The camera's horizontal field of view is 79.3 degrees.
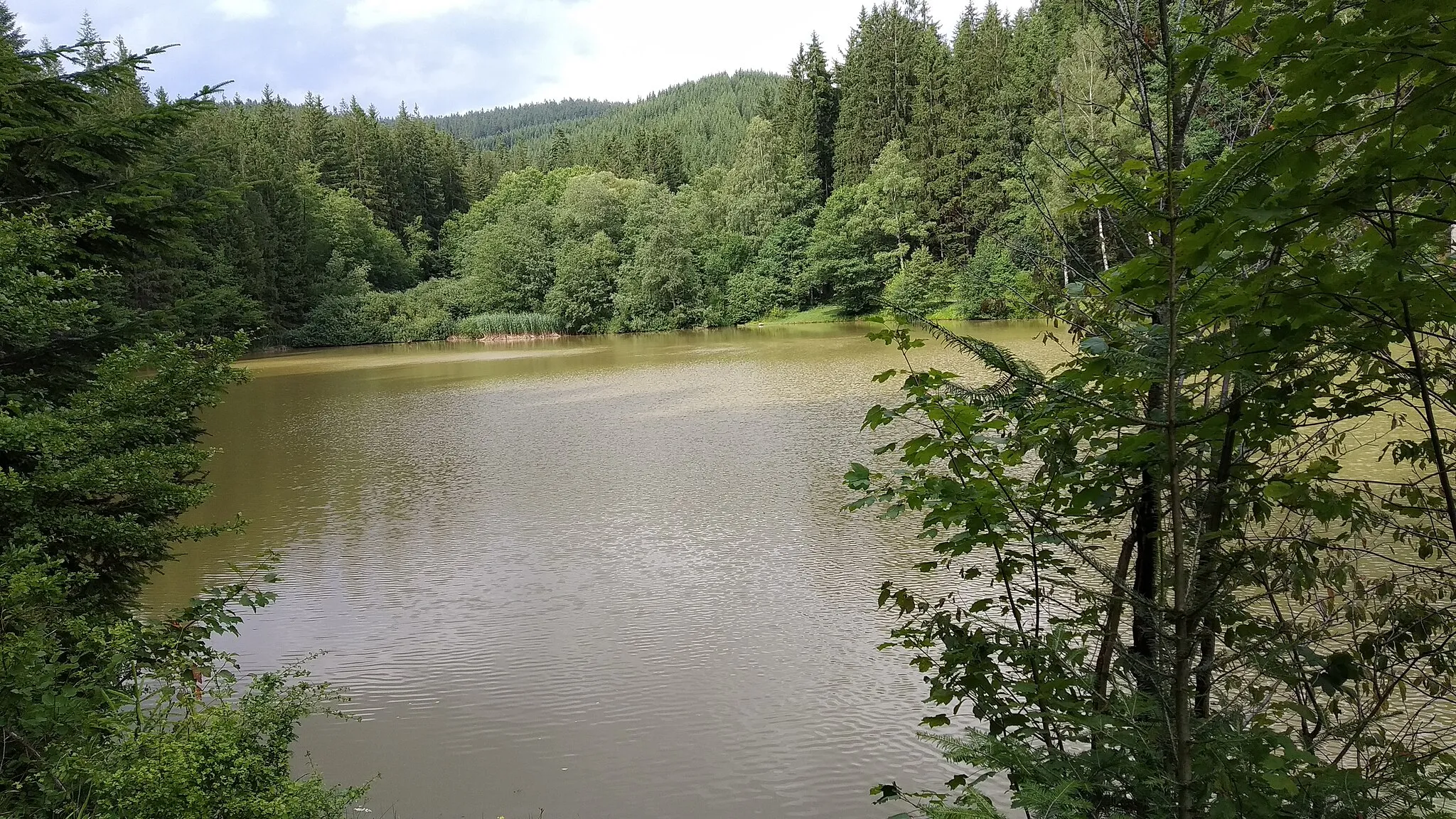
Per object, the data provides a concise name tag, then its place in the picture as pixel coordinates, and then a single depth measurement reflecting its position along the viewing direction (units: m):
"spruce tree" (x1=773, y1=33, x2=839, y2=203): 40.41
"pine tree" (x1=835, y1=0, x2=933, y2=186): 37.09
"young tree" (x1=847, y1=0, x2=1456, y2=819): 1.39
